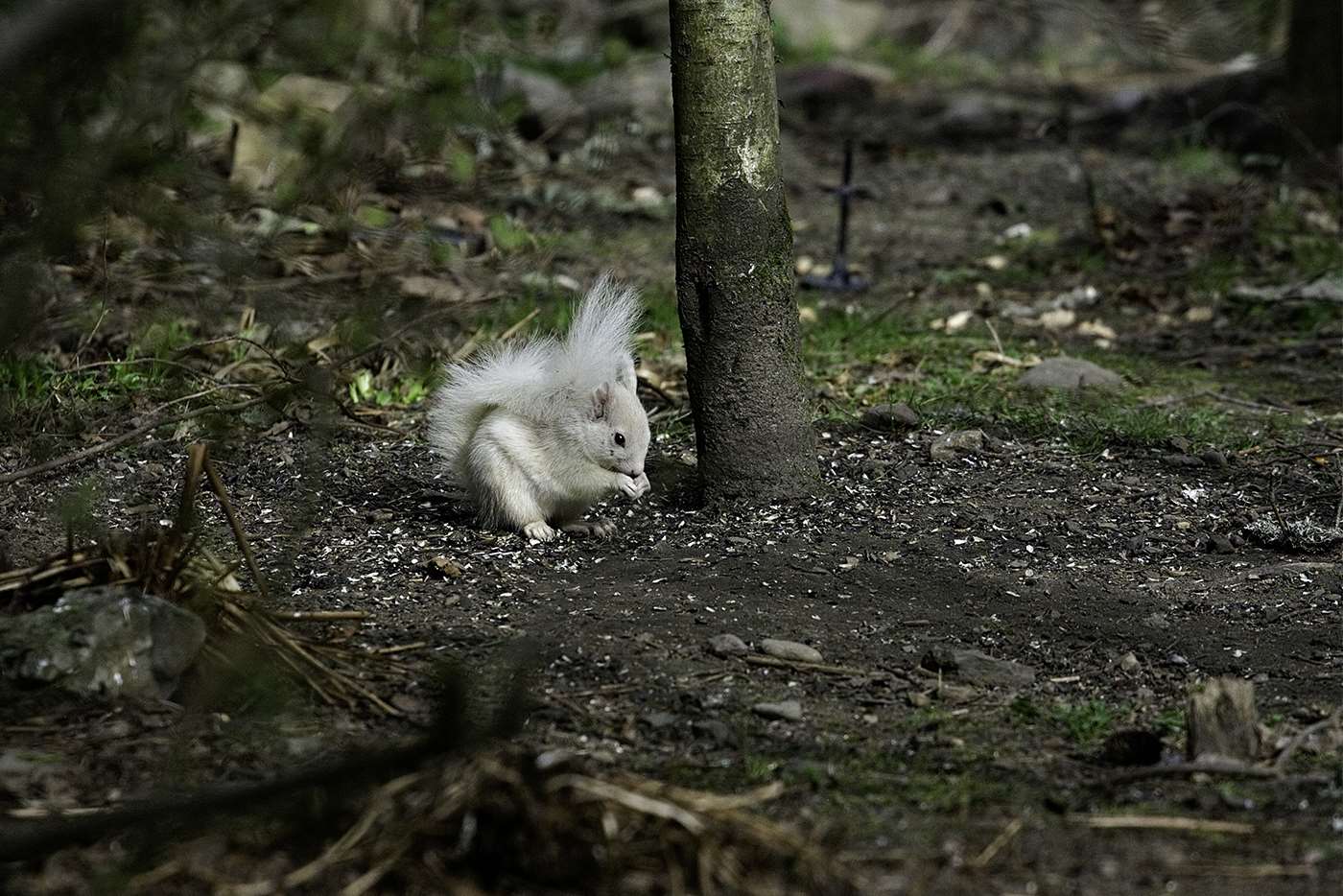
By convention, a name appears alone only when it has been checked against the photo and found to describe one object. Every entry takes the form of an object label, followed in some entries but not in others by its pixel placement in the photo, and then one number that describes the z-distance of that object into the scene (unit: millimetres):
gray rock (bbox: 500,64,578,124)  18516
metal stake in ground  14578
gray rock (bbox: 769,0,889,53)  26078
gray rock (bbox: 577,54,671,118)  18266
